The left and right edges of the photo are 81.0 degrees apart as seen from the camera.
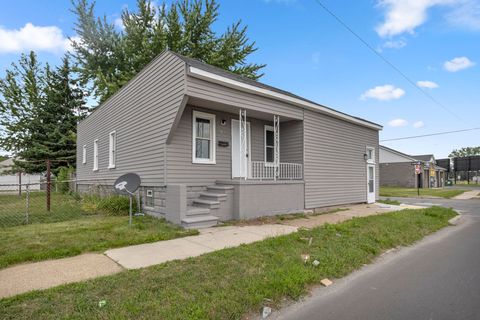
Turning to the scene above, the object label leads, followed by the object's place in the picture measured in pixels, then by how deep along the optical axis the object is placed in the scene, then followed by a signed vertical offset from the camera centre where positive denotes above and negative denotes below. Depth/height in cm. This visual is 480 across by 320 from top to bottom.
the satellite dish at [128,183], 678 -34
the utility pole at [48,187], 940 -59
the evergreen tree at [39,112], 2139 +467
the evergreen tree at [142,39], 2041 +991
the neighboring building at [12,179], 2781 -90
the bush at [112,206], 870 -116
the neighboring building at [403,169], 3284 -6
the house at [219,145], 744 +82
